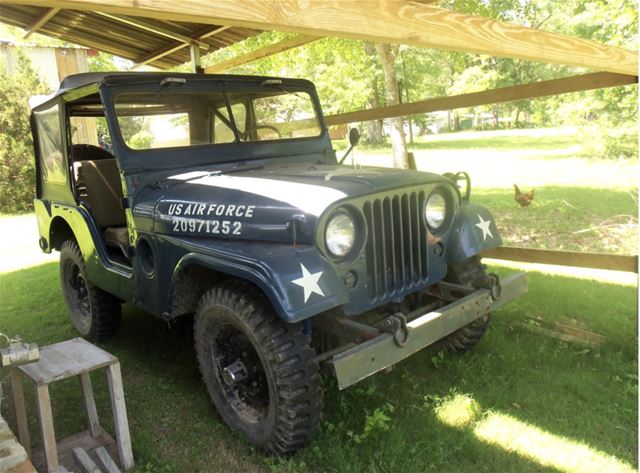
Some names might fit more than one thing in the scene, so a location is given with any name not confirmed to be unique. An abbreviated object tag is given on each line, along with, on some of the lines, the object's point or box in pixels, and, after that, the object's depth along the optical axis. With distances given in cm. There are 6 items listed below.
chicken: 801
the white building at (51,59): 1391
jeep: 234
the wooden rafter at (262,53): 499
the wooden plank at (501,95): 327
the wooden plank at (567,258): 319
